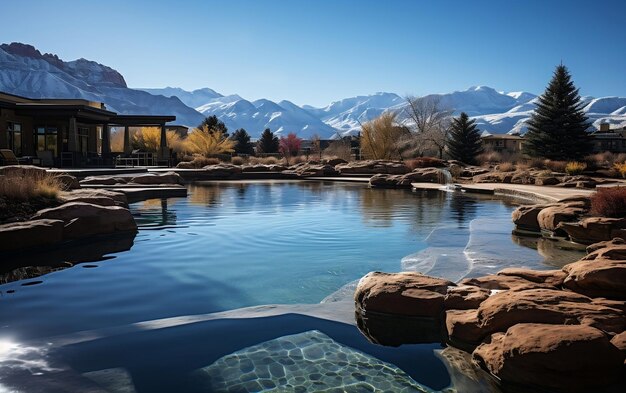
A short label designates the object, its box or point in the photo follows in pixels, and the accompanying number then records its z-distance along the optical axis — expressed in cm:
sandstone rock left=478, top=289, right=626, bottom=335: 376
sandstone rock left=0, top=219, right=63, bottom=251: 701
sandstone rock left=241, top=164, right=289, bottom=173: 2953
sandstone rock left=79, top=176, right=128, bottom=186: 1616
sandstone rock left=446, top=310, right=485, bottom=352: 397
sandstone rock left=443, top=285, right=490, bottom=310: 442
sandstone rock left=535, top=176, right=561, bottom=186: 2019
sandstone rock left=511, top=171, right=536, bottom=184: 2124
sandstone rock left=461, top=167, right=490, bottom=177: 2624
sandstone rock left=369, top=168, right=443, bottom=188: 2200
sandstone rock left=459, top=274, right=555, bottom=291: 475
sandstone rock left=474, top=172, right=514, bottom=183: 2241
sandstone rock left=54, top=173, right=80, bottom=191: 1295
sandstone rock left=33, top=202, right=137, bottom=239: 818
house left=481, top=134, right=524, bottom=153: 5395
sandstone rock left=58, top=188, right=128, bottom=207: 980
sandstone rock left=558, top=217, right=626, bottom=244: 777
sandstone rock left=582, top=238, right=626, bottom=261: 525
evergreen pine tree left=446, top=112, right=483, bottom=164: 3506
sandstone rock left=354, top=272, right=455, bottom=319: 456
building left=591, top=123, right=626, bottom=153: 4973
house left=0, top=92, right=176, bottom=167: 2370
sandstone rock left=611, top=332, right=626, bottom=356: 343
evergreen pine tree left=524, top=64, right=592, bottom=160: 2800
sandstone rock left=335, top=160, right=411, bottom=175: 2819
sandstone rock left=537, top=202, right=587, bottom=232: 881
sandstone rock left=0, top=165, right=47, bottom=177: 1033
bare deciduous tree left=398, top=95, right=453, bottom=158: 4522
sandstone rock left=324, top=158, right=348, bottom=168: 3328
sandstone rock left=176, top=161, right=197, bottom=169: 3105
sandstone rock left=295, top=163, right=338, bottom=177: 2878
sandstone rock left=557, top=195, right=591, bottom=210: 938
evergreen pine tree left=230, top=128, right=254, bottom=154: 4969
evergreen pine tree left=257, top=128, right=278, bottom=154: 5059
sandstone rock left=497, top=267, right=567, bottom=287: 498
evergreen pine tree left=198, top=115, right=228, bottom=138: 4722
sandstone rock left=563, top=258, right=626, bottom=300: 443
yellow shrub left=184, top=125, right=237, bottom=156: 4097
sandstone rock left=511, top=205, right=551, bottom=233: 953
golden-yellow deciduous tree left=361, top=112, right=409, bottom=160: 3991
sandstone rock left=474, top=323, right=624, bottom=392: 323
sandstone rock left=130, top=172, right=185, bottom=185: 1763
